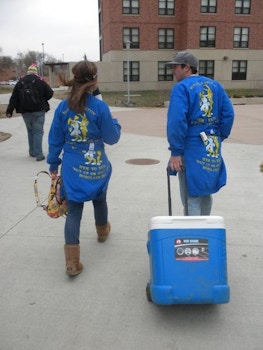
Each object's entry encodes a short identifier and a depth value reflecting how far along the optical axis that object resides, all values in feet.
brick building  117.29
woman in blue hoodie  9.85
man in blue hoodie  9.36
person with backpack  23.73
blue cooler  8.12
